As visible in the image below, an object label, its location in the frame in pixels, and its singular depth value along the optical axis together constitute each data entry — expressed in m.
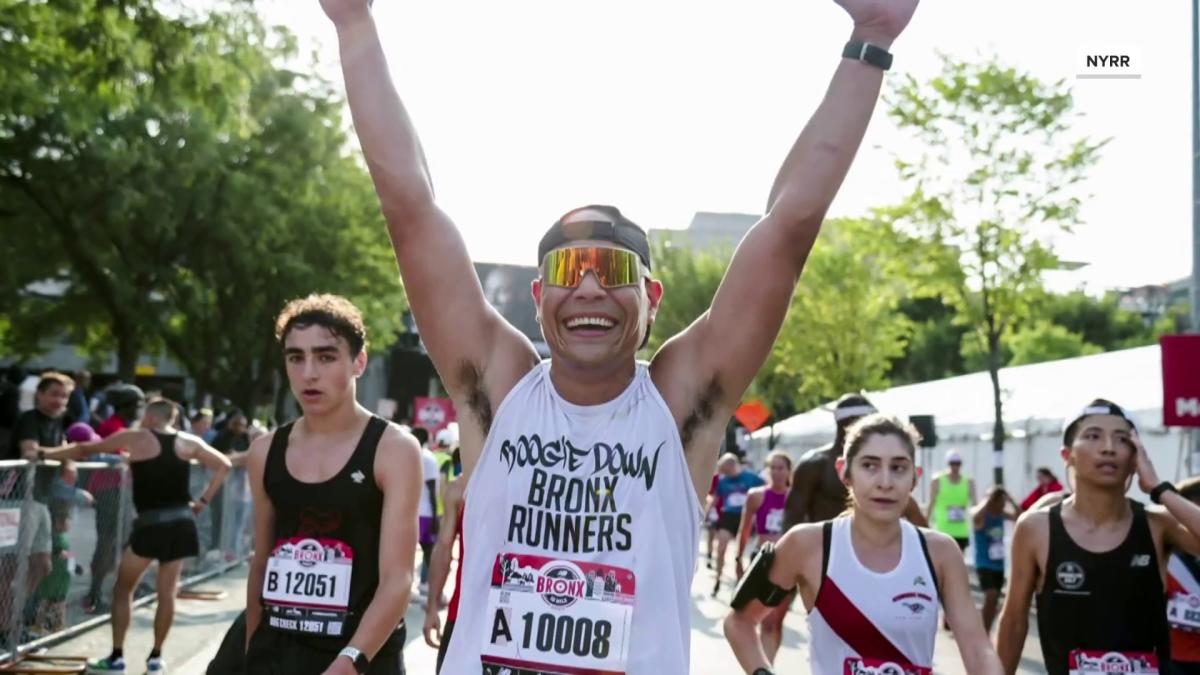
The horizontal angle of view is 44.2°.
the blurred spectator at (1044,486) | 15.69
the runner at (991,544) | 14.25
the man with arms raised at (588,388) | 2.98
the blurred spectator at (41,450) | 10.31
